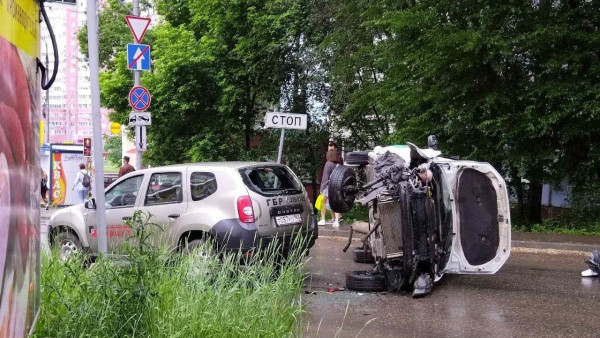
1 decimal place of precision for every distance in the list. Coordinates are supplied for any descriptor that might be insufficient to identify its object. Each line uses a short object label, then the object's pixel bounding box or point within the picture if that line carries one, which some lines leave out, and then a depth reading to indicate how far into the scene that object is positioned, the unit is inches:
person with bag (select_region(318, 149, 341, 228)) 598.9
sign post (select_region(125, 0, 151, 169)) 634.8
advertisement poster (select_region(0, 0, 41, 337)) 85.7
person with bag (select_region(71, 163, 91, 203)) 941.8
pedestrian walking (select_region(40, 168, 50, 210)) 898.0
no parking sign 631.2
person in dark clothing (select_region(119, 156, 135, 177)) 772.5
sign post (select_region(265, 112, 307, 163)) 563.8
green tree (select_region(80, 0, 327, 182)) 874.8
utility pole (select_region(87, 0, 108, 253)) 238.4
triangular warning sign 659.4
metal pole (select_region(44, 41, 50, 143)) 1448.1
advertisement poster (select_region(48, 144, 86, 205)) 1032.8
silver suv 337.7
